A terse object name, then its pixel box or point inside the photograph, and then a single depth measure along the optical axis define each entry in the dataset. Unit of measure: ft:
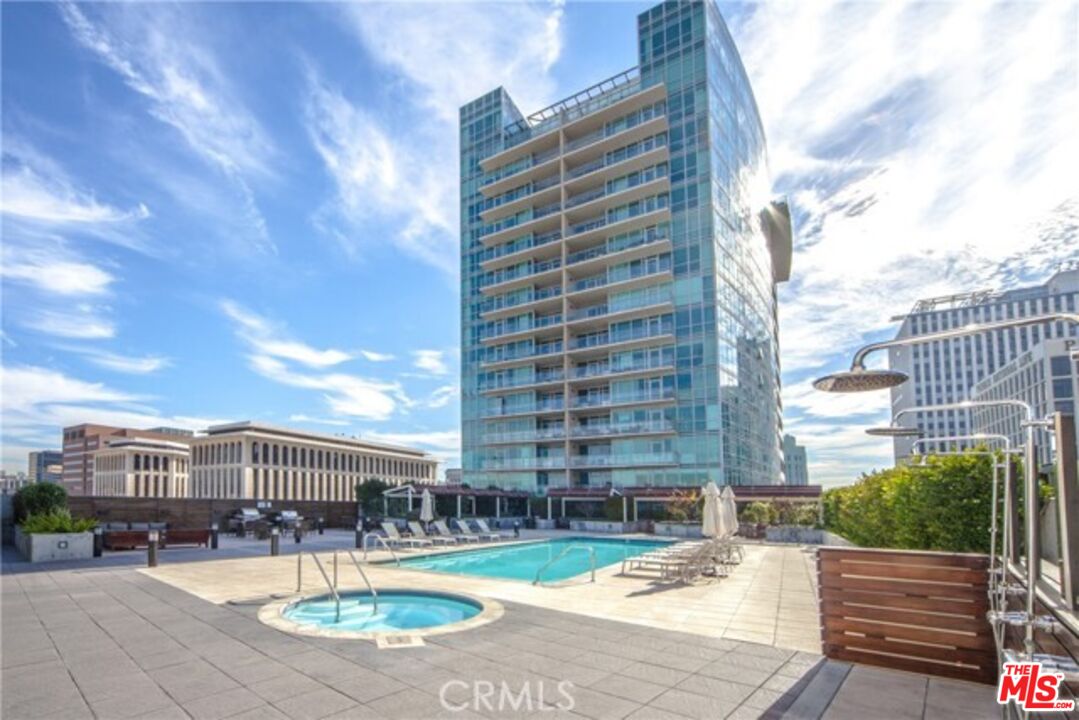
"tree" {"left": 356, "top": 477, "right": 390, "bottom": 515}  110.42
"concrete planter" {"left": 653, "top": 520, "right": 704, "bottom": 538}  82.02
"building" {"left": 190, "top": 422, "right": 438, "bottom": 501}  279.49
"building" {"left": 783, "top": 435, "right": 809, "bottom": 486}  499.96
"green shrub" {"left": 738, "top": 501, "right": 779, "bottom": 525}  79.46
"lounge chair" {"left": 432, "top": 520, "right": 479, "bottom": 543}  72.95
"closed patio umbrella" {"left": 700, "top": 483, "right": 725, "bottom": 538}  48.83
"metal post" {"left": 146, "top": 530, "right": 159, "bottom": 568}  46.06
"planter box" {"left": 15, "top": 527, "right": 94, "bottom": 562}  49.70
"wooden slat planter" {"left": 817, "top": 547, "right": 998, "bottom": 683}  18.21
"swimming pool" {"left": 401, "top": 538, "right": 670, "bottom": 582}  52.13
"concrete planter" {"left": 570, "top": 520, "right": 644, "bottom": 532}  92.45
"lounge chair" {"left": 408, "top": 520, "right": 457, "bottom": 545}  68.10
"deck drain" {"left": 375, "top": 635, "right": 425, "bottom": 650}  22.25
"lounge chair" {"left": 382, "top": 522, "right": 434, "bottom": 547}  61.64
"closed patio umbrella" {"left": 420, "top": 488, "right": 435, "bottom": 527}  76.48
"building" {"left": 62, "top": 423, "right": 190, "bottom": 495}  388.78
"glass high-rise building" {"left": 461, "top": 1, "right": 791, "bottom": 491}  138.51
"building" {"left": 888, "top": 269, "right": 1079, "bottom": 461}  341.21
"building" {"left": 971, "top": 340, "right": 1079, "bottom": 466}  224.74
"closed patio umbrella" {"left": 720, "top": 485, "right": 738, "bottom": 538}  51.85
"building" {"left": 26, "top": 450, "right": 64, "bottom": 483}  554.05
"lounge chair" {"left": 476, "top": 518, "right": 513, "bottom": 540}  76.85
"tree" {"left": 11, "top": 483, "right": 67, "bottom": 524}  59.72
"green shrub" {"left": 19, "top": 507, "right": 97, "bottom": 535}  51.39
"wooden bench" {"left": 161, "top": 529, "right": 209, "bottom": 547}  61.77
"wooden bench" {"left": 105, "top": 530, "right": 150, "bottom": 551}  56.85
